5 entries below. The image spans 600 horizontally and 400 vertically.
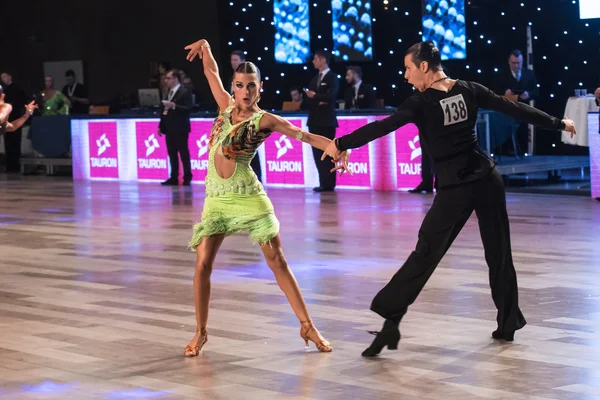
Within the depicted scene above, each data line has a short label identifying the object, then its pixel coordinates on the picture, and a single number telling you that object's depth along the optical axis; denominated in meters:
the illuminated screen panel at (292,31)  22.84
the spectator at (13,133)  23.72
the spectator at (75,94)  23.50
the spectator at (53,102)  22.69
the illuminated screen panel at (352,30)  22.12
